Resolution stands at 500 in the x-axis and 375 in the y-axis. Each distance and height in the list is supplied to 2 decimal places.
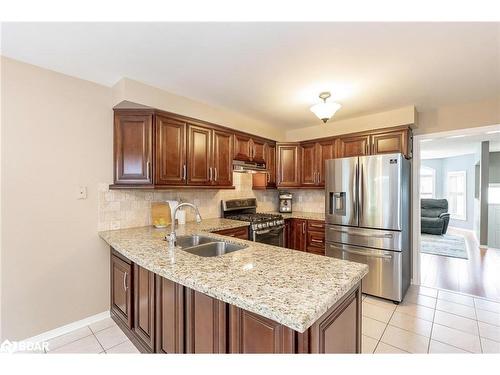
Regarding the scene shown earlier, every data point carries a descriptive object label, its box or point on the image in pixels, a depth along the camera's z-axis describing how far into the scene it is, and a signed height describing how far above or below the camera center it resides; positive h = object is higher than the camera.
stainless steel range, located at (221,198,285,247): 3.14 -0.48
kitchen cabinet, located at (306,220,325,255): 3.48 -0.77
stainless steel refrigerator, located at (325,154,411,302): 2.75 -0.41
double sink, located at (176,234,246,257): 1.96 -0.53
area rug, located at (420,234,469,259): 4.73 -1.36
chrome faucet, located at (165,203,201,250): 1.75 -0.42
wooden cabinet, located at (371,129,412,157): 3.03 +0.58
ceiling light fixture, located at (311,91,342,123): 2.44 +0.81
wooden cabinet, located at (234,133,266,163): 3.36 +0.56
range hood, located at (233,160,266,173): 3.34 +0.28
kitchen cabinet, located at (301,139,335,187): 3.71 +0.42
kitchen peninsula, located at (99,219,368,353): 0.99 -0.60
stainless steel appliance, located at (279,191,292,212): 4.27 -0.32
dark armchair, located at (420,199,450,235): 6.41 -0.85
